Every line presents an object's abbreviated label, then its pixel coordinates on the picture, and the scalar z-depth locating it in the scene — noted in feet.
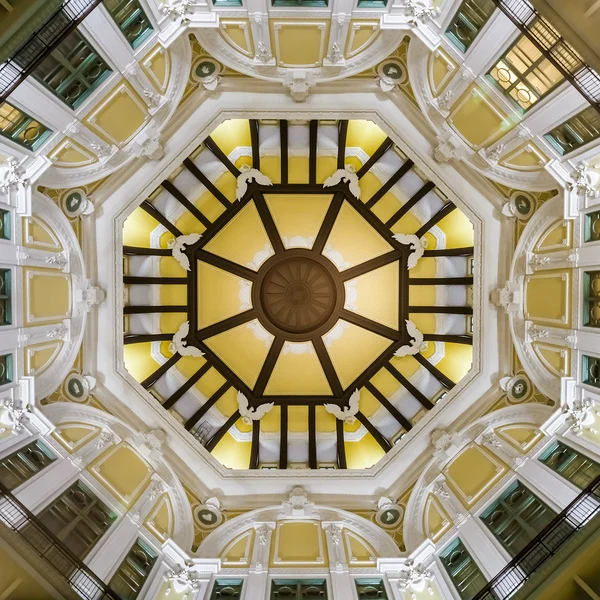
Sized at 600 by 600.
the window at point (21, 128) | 36.63
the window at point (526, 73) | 36.81
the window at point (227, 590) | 45.98
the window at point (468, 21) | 37.42
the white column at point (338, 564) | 44.98
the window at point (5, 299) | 40.40
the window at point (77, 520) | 38.91
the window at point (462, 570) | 40.50
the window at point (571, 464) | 39.51
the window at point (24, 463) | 38.58
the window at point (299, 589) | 45.68
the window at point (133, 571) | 41.14
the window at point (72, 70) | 36.32
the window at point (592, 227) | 40.86
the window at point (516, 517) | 39.73
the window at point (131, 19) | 37.27
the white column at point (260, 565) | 45.24
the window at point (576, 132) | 37.11
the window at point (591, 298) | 41.24
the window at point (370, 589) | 45.44
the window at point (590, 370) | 41.75
